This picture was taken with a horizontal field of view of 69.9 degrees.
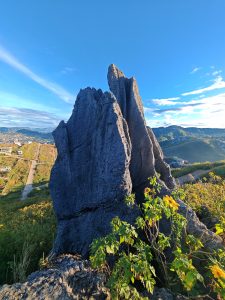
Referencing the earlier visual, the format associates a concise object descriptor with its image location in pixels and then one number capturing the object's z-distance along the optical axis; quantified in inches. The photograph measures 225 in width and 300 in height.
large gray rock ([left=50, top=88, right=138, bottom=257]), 281.5
